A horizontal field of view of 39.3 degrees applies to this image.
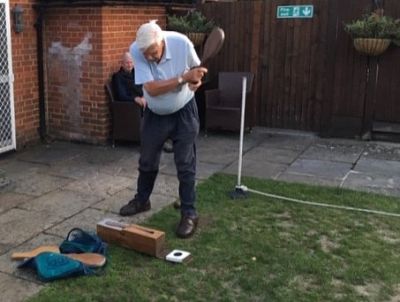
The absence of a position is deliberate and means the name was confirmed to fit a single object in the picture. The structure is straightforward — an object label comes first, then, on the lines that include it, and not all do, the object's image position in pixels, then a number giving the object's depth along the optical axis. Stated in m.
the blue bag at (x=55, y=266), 3.55
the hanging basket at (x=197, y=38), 8.17
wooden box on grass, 3.92
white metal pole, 5.21
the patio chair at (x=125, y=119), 6.94
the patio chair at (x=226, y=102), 7.79
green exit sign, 7.89
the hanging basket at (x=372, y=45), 7.19
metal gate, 6.57
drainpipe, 7.14
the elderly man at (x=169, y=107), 3.96
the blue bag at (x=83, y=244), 3.85
